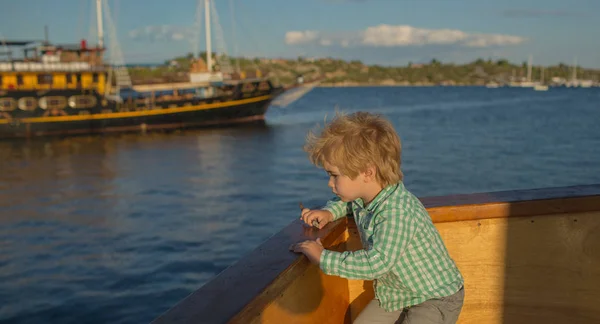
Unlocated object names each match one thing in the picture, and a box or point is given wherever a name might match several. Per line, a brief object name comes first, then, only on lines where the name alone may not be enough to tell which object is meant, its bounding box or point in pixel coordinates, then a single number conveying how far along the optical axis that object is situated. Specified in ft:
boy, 6.41
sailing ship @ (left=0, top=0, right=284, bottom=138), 127.75
